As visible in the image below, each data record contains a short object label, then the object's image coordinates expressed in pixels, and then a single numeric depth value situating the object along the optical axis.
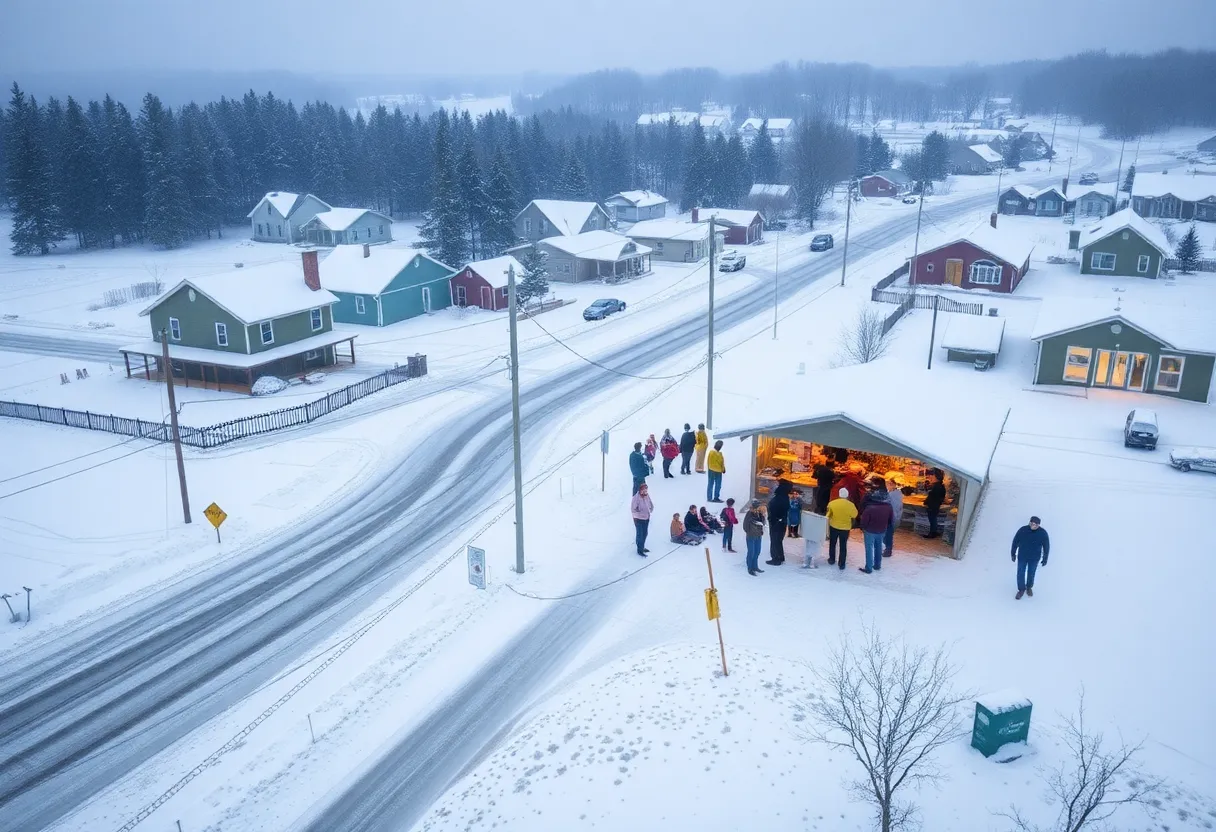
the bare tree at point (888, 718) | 10.73
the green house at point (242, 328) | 36.81
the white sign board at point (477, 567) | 18.06
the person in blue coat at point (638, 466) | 22.38
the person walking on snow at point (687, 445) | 24.12
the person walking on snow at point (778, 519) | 18.11
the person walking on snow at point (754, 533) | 17.78
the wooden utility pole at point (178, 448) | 22.66
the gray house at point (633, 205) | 91.94
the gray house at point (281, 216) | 81.56
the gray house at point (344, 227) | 77.81
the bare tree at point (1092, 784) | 10.93
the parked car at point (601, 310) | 49.50
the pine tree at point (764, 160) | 108.31
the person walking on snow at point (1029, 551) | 16.56
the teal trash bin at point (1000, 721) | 12.04
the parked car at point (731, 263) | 63.59
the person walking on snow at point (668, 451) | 24.05
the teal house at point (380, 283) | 48.66
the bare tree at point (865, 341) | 34.28
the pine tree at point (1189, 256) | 57.84
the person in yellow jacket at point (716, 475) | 21.72
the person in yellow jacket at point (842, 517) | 17.78
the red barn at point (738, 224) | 75.25
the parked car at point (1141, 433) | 26.64
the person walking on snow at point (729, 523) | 19.12
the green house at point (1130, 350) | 31.84
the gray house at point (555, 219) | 71.81
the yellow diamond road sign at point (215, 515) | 21.48
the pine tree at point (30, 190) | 72.44
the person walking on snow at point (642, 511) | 19.23
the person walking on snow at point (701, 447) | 24.33
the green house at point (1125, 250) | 54.53
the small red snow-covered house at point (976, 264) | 52.56
